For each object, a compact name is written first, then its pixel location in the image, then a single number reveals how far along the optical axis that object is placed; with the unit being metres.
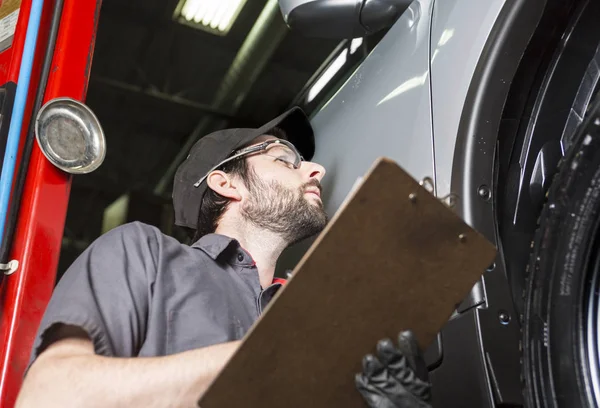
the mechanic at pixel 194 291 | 1.02
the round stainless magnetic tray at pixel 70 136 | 1.49
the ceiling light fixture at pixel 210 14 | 2.46
